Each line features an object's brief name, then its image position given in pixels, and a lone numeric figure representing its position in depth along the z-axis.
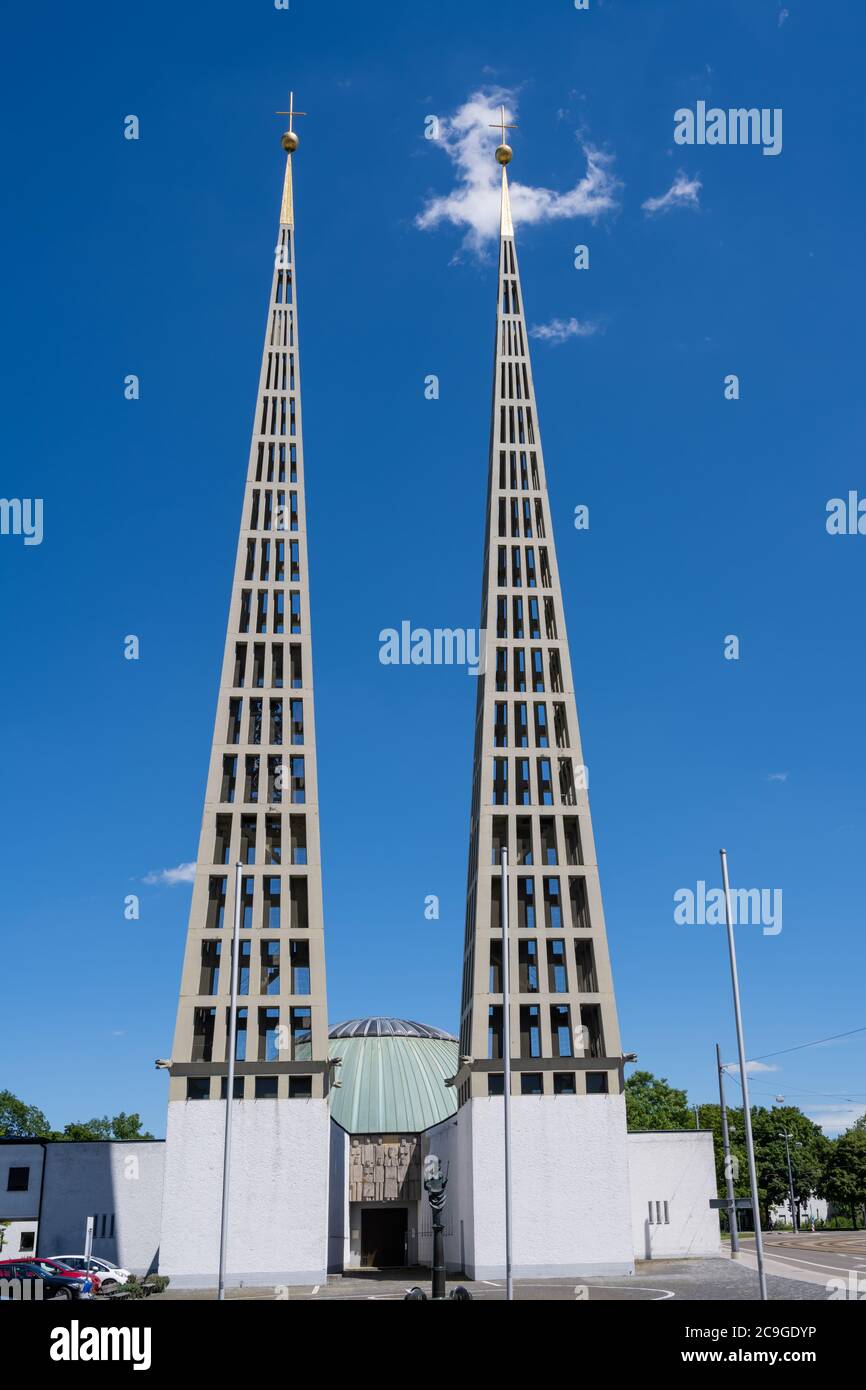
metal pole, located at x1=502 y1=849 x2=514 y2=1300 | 42.58
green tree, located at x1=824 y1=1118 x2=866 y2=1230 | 112.88
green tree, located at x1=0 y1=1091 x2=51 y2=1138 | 160.00
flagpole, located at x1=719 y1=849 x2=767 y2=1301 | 34.36
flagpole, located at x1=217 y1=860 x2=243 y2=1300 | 38.86
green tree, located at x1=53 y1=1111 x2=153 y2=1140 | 170.88
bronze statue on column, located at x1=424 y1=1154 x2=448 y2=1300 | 39.44
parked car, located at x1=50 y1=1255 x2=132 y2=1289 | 45.59
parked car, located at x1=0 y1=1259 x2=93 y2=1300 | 40.53
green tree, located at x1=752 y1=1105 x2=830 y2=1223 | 121.69
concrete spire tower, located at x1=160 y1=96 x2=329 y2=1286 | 50.44
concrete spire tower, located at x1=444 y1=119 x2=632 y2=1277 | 52.41
